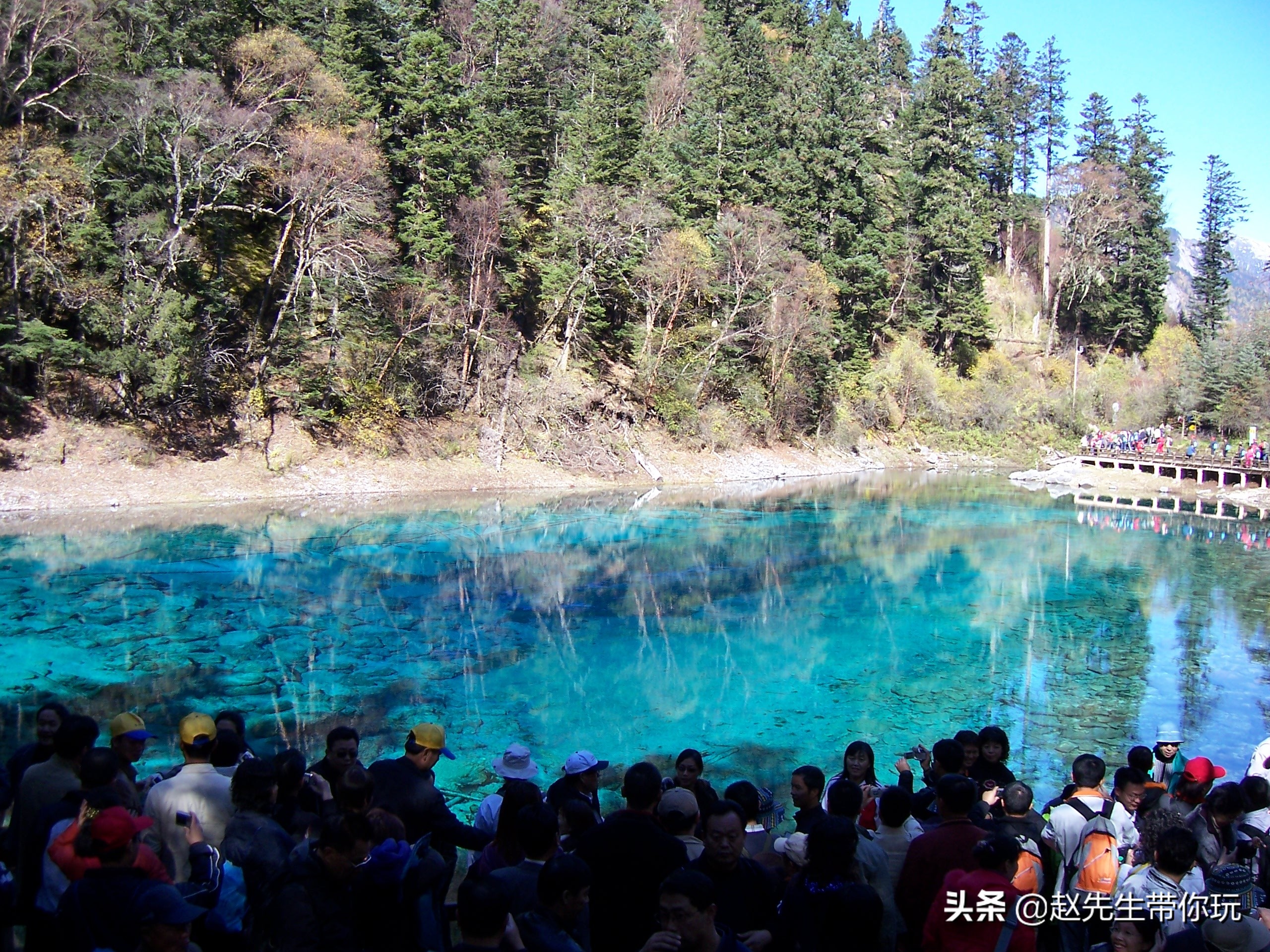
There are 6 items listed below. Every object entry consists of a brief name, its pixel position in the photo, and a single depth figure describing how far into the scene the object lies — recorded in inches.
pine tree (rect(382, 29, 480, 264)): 1205.7
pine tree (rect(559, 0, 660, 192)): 1370.6
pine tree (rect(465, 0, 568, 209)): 1396.4
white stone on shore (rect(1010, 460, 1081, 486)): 1517.0
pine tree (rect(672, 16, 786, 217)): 1581.0
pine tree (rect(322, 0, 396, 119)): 1206.3
